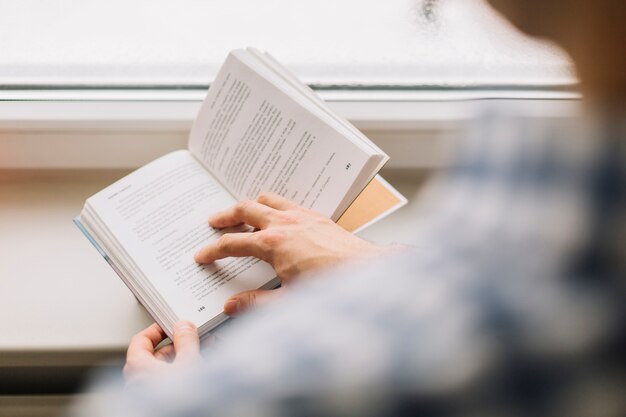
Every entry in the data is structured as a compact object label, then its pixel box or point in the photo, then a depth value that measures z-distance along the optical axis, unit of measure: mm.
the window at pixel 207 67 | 1014
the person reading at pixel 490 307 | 294
